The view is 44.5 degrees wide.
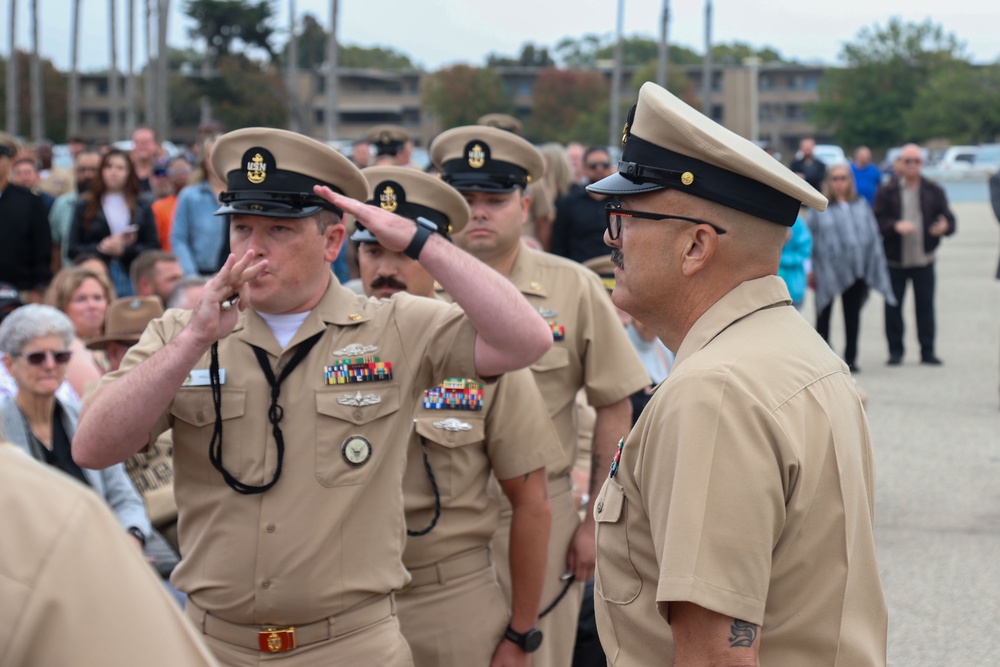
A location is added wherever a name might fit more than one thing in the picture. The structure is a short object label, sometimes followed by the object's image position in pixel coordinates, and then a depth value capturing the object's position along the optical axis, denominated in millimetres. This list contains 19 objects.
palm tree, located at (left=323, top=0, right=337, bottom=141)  34531
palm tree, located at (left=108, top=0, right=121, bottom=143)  47906
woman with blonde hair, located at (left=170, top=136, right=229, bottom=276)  9422
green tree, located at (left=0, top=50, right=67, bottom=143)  89062
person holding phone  9805
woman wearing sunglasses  5176
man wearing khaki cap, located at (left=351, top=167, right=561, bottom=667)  3840
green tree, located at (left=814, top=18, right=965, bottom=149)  89438
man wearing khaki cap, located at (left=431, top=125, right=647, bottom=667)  4457
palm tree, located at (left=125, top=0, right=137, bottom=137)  43031
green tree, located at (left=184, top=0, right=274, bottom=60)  61156
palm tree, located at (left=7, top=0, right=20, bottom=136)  49422
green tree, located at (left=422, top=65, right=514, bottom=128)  85688
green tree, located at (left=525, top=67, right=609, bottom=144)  90500
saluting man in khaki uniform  3061
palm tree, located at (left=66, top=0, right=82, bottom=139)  54562
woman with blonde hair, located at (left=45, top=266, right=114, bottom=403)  7227
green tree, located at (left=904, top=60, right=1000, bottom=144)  78688
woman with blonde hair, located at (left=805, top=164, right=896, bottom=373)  12180
